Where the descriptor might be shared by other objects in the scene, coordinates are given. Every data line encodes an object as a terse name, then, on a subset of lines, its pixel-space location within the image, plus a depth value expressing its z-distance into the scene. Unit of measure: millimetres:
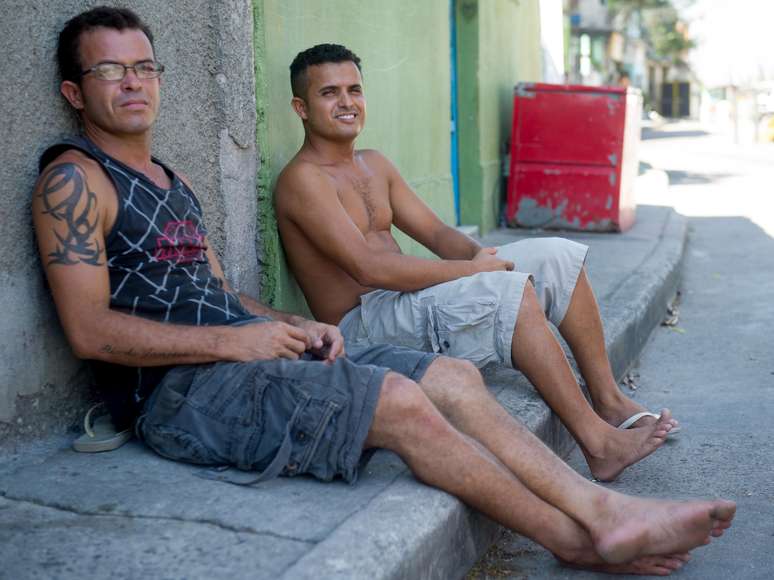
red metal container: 8039
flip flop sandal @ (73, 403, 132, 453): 2865
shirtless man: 3307
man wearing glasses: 2527
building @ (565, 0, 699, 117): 48406
